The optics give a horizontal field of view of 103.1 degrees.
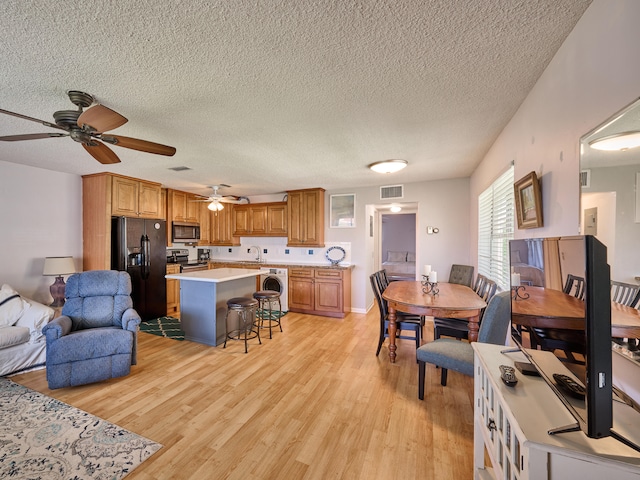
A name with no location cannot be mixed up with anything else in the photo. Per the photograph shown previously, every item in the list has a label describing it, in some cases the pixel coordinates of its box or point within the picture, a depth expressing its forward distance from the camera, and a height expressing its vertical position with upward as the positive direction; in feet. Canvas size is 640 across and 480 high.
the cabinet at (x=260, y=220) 18.21 +1.41
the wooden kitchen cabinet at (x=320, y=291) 15.48 -3.30
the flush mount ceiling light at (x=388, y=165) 10.36 +3.02
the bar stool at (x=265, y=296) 12.15 -2.80
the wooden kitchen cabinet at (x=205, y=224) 18.98 +1.11
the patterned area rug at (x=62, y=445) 5.03 -4.57
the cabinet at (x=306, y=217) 16.90 +1.43
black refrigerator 13.26 -1.07
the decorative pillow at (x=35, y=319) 9.02 -2.90
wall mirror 2.72 +0.58
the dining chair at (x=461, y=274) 12.90 -1.91
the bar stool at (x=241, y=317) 10.56 -3.79
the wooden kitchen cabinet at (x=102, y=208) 12.90 +1.63
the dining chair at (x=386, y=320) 9.61 -3.19
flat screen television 2.32 -0.90
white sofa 8.45 -3.21
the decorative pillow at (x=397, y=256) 29.63 -2.14
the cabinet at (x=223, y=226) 19.60 +0.97
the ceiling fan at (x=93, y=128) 5.29 +2.53
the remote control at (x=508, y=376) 3.36 -1.87
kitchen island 11.00 -2.88
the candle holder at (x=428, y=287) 9.67 -1.95
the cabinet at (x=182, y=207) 16.80 +2.23
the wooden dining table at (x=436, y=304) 7.90 -2.12
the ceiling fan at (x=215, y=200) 14.16 +2.17
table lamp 11.42 -1.48
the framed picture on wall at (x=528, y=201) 5.34 +0.84
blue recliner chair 7.68 -3.08
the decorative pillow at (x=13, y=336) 8.30 -3.26
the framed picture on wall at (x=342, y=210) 16.75 +1.87
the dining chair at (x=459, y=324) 8.83 -3.24
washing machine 16.79 -2.94
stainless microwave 16.78 +0.46
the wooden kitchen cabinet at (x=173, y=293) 15.90 -3.49
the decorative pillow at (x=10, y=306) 8.86 -2.42
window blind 8.05 +0.39
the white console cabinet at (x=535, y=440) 2.21 -1.97
